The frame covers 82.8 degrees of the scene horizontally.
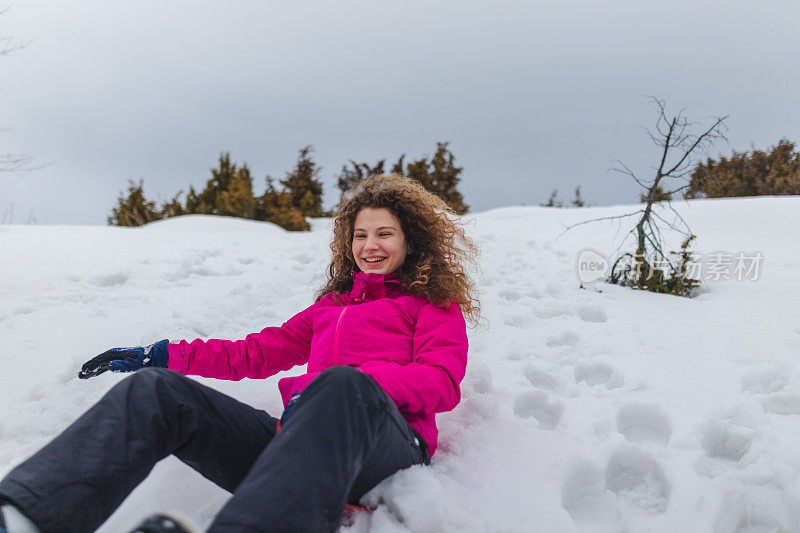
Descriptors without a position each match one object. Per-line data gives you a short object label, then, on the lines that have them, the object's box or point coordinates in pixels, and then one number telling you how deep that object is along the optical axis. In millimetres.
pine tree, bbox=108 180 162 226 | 19891
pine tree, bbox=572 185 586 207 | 21969
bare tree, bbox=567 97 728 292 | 4504
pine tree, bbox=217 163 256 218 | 17031
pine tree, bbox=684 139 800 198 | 13953
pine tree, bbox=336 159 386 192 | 17391
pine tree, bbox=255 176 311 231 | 16031
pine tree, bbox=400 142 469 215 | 19250
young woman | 1188
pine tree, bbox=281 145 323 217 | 18233
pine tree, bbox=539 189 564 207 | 22972
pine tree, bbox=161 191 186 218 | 20812
